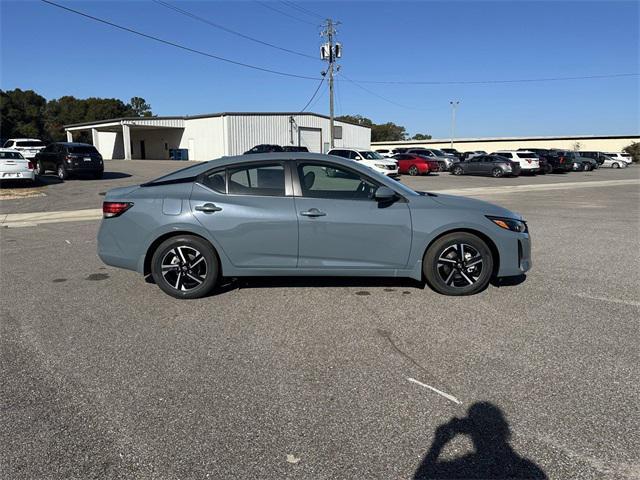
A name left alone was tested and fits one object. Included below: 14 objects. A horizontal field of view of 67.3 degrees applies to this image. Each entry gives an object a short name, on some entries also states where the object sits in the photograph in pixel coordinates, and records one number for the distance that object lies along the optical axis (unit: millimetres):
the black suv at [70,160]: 22375
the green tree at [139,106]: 131500
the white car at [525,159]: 32281
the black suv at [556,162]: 37078
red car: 32512
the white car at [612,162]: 51031
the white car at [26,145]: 31022
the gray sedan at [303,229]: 5105
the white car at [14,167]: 18734
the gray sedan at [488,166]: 31531
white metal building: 45344
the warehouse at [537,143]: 71750
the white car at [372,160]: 27006
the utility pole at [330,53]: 37719
